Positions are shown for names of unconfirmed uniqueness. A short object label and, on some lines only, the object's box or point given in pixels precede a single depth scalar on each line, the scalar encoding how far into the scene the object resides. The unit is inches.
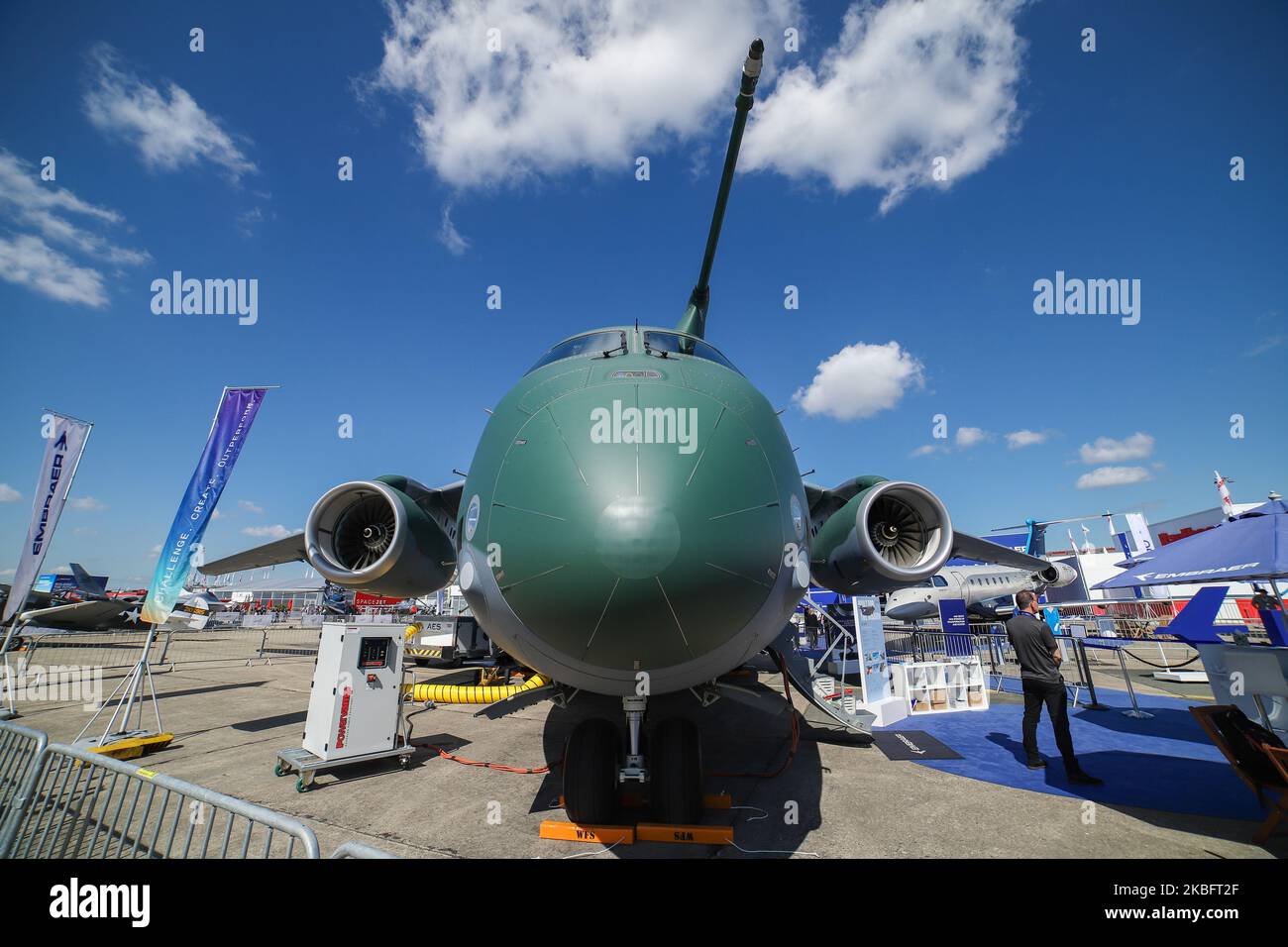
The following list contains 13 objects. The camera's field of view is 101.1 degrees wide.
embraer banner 396.5
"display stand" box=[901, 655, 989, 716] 412.2
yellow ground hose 384.6
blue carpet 224.8
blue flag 343.0
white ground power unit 255.6
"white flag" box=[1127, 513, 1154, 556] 1412.4
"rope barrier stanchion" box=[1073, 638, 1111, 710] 392.4
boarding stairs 270.7
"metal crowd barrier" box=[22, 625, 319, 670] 847.1
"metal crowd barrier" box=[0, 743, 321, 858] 106.0
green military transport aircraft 115.3
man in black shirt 245.4
